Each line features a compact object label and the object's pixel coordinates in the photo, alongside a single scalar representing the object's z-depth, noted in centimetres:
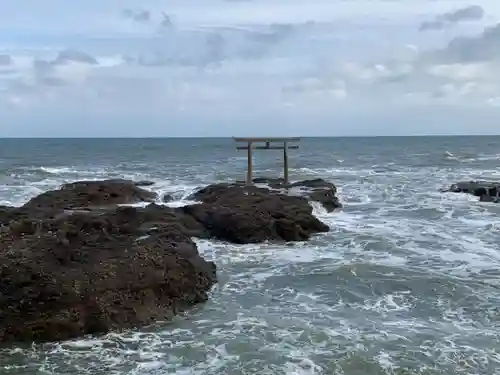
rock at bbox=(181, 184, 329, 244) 1888
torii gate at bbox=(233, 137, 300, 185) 3118
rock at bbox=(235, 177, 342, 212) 2658
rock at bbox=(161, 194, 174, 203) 2866
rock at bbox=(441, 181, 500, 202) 2954
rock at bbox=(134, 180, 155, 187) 3659
